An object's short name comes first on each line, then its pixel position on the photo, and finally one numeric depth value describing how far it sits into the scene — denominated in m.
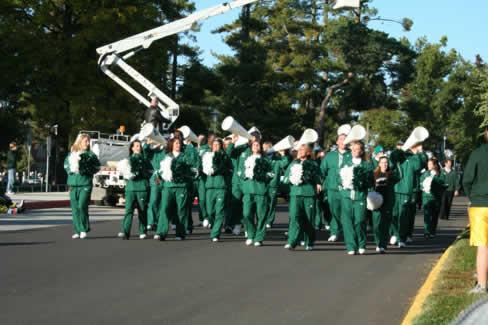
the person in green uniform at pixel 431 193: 19.08
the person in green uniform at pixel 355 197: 14.20
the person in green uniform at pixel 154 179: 16.11
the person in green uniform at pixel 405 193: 16.59
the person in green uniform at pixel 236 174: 15.96
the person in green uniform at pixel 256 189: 15.45
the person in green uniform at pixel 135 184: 15.76
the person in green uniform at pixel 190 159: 16.44
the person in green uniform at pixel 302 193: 14.70
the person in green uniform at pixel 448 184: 21.13
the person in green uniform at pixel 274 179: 15.77
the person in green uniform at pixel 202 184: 17.70
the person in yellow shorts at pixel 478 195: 9.57
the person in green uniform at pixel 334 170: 14.98
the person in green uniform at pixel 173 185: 15.75
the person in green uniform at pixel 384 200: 15.03
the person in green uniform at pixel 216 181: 16.16
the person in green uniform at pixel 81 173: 15.52
